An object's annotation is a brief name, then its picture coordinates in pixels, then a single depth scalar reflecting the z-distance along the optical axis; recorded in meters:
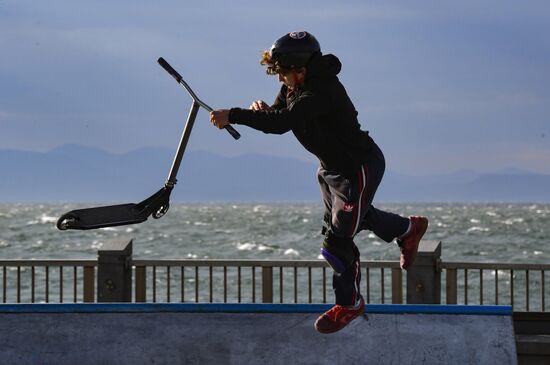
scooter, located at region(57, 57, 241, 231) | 11.67
